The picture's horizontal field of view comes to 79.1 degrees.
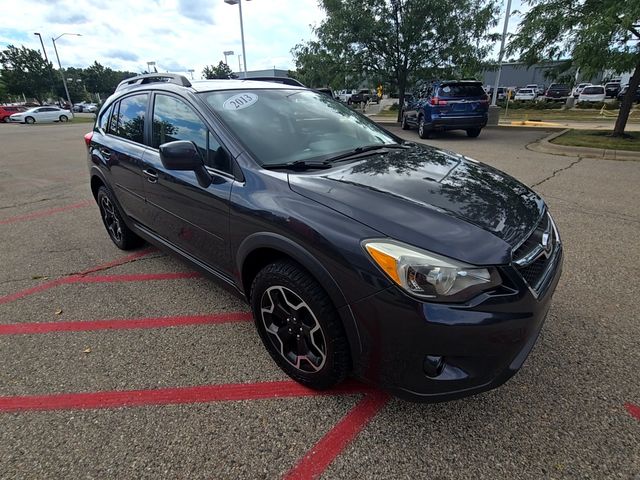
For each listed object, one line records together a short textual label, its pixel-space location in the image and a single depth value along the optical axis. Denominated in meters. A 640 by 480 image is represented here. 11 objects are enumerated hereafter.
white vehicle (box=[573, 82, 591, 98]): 34.56
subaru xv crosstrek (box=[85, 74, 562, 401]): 1.65
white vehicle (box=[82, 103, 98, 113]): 56.81
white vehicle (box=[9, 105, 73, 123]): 33.94
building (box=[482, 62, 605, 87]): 67.01
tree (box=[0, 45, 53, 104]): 51.50
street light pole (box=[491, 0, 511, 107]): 15.85
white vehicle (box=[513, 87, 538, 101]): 40.47
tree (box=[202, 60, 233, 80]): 79.93
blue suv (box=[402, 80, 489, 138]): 11.99
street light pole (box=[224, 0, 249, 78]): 22.03
